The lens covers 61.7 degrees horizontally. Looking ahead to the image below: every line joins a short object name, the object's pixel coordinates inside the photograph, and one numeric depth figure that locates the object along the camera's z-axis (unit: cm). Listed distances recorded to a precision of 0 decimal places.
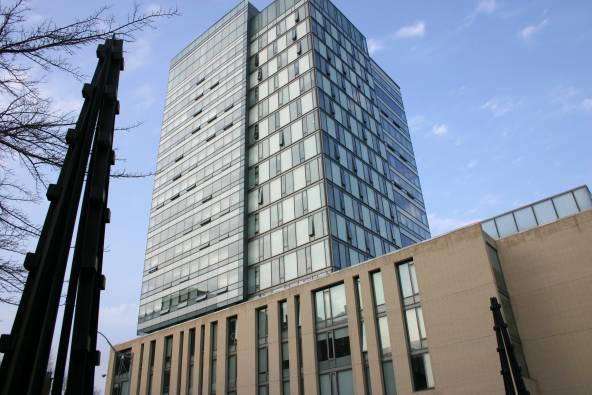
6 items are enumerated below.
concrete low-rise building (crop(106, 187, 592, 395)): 2548
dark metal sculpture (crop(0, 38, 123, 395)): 556
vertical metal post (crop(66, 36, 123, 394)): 588
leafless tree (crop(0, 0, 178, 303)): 857
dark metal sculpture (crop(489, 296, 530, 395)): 1320
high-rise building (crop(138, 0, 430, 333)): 4725
